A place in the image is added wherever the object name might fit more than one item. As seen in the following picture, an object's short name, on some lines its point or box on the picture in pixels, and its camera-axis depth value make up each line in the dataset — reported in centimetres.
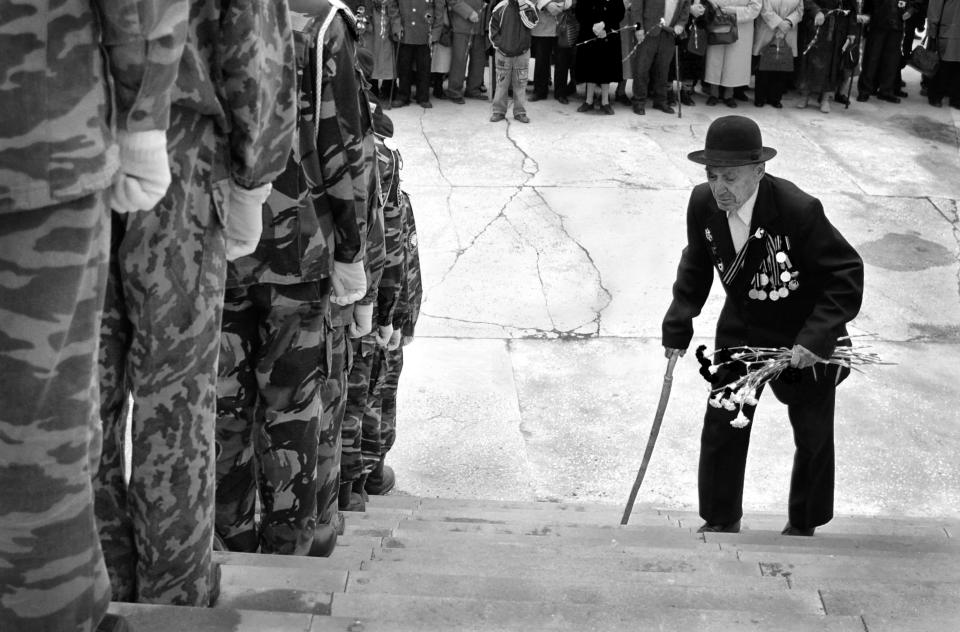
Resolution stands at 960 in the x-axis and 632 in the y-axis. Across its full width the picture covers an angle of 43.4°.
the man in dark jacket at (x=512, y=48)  1309
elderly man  496
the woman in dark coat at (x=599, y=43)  1339
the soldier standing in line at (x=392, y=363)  534
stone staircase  285
